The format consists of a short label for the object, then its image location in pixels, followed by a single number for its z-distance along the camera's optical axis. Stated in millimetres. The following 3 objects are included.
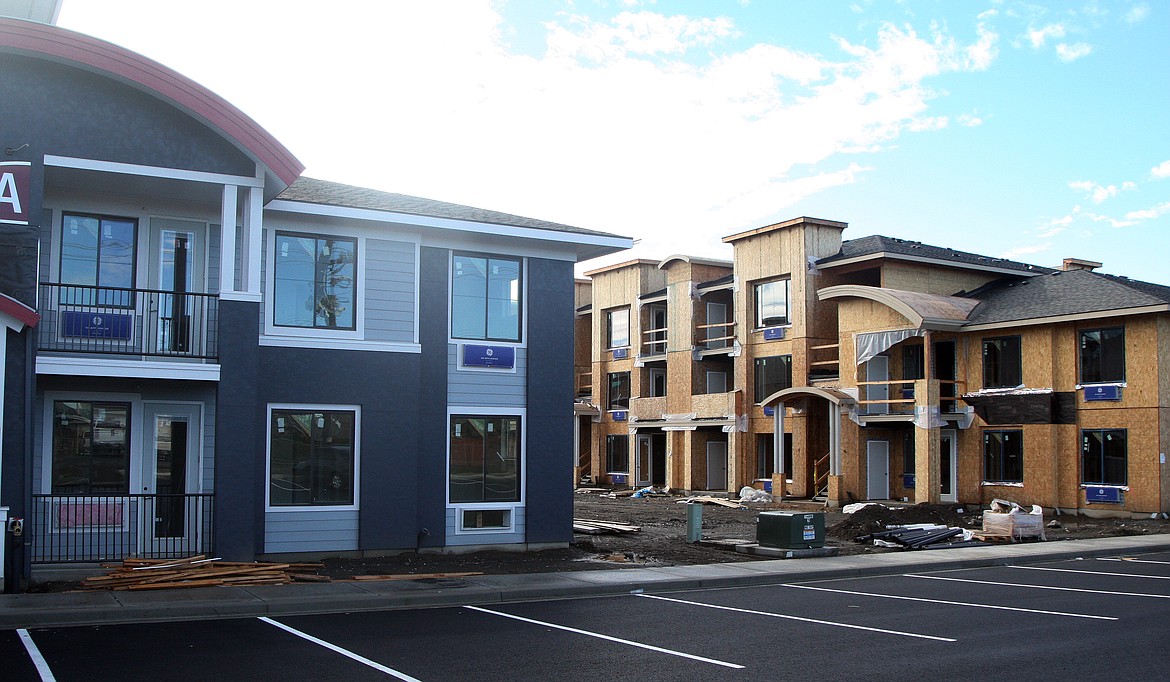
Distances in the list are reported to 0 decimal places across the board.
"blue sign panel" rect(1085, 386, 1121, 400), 31045
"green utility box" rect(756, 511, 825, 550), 20766
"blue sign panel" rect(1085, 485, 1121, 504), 31047
